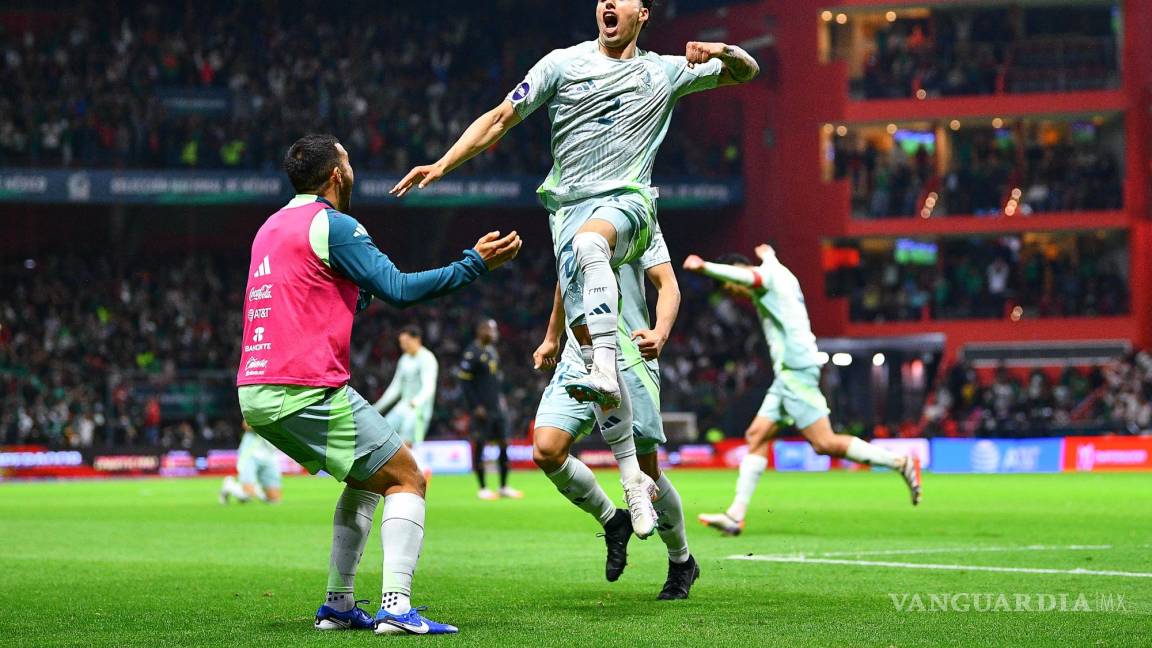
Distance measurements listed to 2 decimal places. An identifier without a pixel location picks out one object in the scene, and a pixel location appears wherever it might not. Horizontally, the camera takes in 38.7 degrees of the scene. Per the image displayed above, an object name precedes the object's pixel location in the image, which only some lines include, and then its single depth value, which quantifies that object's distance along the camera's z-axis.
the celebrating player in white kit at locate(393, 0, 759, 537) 8.62
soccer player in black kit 22.64
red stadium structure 45.47
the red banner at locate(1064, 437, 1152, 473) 34.09
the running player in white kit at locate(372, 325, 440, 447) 22.77
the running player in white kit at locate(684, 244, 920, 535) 14.96
